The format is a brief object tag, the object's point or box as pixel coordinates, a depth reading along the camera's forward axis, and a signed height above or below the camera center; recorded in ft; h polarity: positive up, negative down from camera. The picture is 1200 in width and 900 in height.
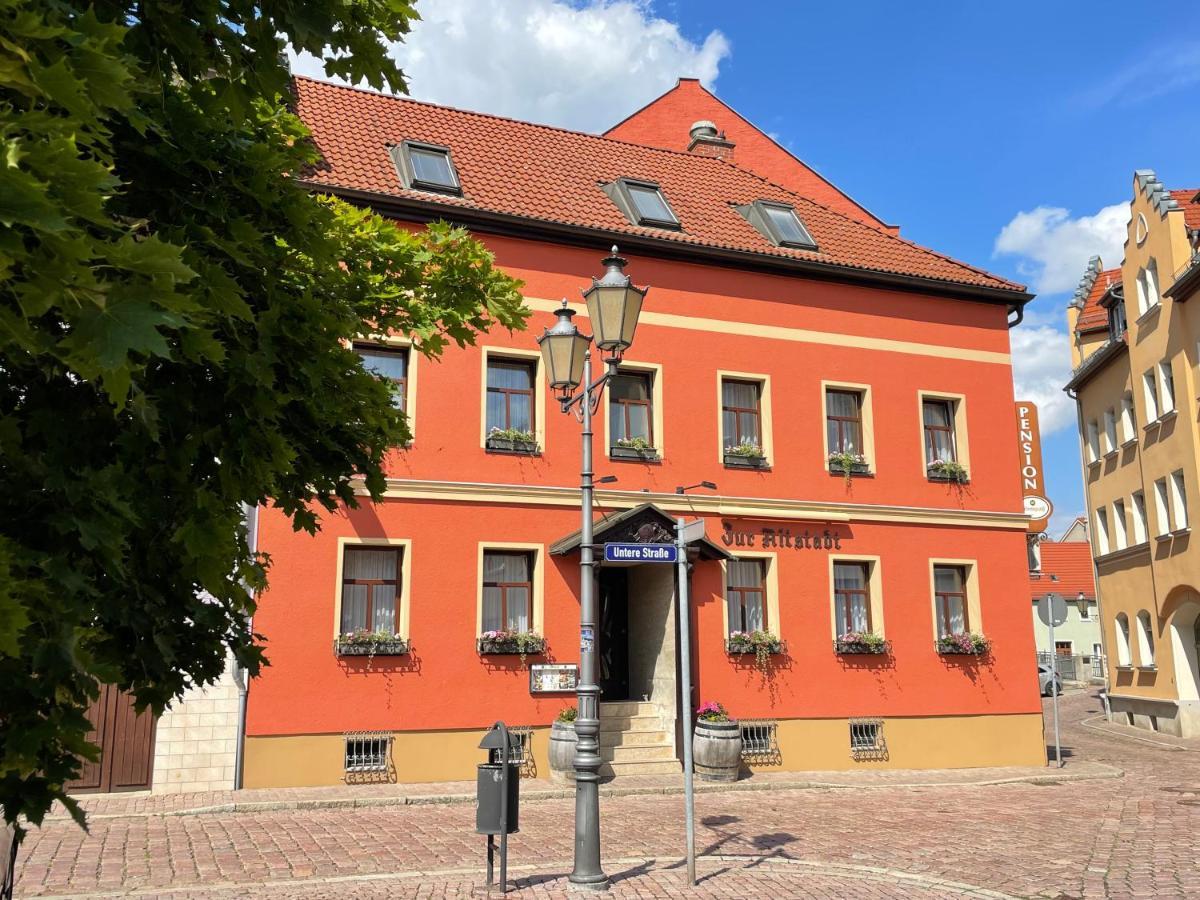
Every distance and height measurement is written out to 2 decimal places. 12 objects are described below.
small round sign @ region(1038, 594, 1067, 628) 54.85 +2.78
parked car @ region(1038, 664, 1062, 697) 123.59 -2.21
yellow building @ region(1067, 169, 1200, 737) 75.77 +16.18
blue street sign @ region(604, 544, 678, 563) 29.63 +3.19
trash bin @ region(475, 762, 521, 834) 24.79 -3.15
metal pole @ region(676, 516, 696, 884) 25.23 -0.88
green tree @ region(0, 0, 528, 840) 8.32 +3.36
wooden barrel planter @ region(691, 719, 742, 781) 47.19 -4.00
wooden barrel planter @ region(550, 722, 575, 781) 45.21 -3.78
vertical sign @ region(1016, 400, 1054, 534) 71.36 +14.39
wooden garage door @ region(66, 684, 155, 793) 42.29 -3.31
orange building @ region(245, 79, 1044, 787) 46.85 +8.16
